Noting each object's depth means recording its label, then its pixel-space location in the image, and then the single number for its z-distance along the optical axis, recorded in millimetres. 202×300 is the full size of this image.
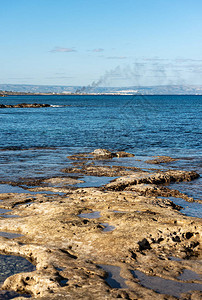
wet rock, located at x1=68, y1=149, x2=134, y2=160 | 28381
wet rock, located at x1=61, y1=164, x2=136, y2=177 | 22109
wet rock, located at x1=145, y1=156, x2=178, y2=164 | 26922
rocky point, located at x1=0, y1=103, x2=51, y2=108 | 130875
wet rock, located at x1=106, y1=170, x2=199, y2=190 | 18952
